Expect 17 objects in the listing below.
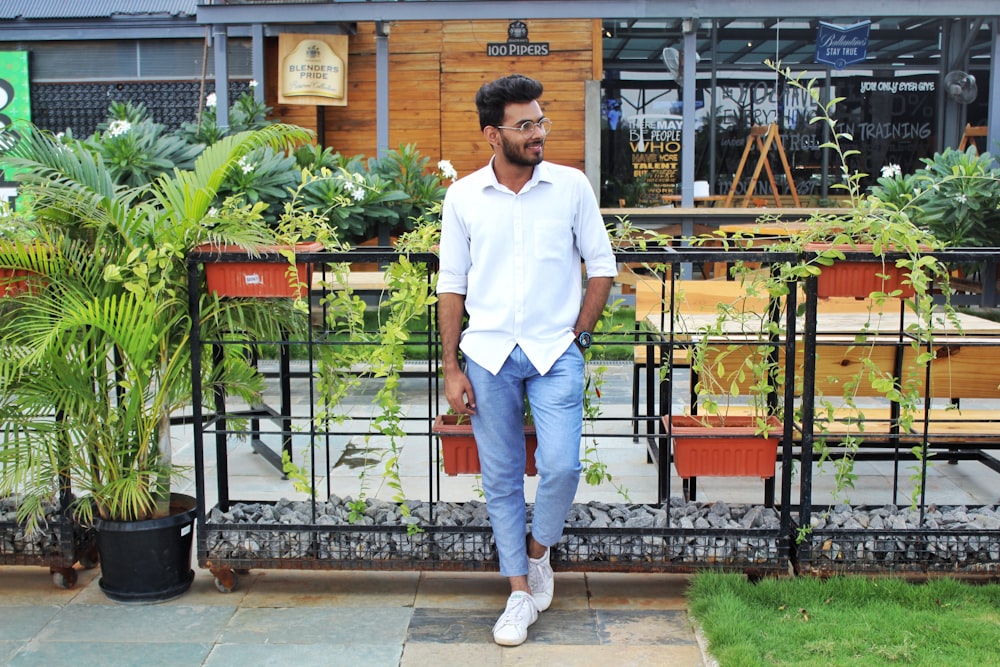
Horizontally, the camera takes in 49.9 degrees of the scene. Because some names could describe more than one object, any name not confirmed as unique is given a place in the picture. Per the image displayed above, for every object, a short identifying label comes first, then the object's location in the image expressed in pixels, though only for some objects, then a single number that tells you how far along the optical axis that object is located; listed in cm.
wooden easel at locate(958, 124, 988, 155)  1090
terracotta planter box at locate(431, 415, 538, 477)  367
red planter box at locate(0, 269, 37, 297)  363
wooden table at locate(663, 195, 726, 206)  1253
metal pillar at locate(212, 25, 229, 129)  1056
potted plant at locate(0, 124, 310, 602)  358
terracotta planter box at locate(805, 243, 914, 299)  357
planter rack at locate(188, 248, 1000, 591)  366
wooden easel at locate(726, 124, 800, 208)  1227
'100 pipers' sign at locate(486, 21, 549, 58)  1195
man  329
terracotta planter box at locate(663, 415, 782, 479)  368
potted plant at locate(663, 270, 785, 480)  367
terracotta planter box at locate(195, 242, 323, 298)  360
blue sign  1233
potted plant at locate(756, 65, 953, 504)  349
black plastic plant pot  366
